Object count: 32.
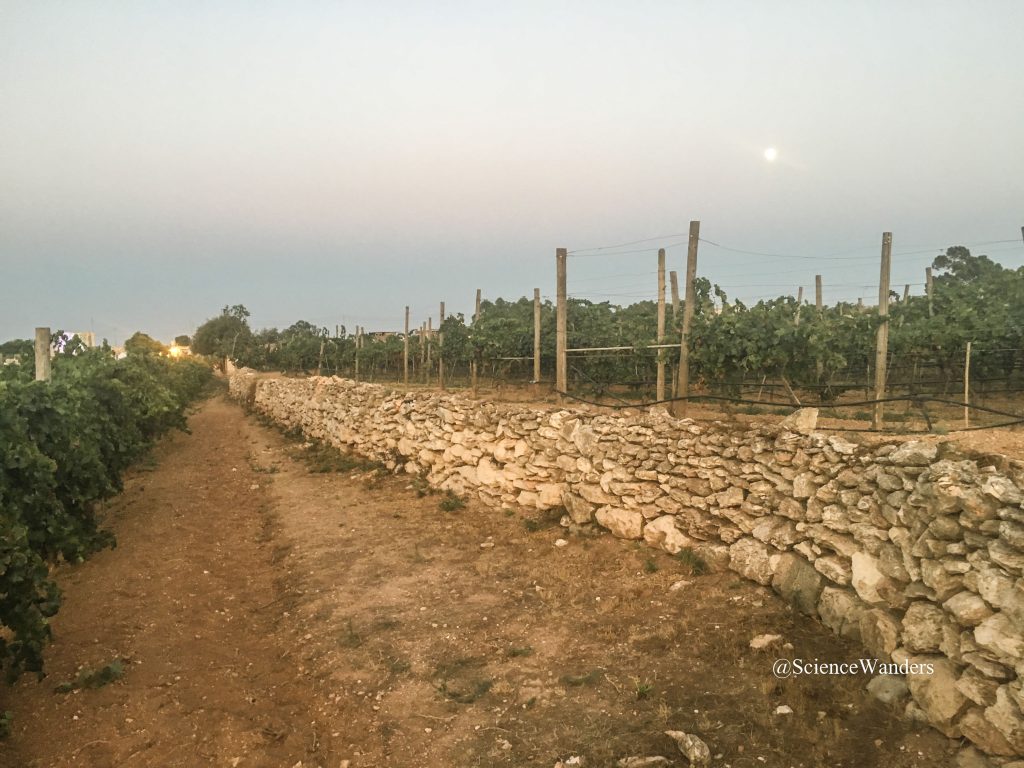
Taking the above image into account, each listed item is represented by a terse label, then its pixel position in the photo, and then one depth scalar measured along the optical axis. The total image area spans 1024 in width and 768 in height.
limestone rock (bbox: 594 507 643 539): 6.88
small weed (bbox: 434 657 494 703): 4.55
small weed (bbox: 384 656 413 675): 4.94
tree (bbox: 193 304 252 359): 59.25
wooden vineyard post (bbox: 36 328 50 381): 7.53
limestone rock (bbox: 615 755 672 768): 3.54
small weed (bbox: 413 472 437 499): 10.05
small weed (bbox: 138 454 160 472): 12.73
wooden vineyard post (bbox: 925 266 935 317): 15.84
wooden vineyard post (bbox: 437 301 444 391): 16.73
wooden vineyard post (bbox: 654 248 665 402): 10.27
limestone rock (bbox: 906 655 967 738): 3.46
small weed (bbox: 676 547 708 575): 5.97
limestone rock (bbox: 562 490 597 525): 7.54
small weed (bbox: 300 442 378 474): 12.20
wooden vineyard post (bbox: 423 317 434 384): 19.93
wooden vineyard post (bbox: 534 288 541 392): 11.54
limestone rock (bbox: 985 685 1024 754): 3.10
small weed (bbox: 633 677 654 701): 4.26
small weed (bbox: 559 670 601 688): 4.52
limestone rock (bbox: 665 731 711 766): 3.50
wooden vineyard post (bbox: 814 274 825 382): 14.22
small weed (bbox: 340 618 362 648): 5.38
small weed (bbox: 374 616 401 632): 5.68
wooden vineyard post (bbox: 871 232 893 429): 8.69
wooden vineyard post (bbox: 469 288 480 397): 15.35
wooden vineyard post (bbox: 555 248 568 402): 10.06
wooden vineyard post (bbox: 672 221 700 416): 9.52
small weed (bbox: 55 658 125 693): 4.42
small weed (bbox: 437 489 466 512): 9.20
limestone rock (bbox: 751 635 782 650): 4.54
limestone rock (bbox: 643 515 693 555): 6.35
